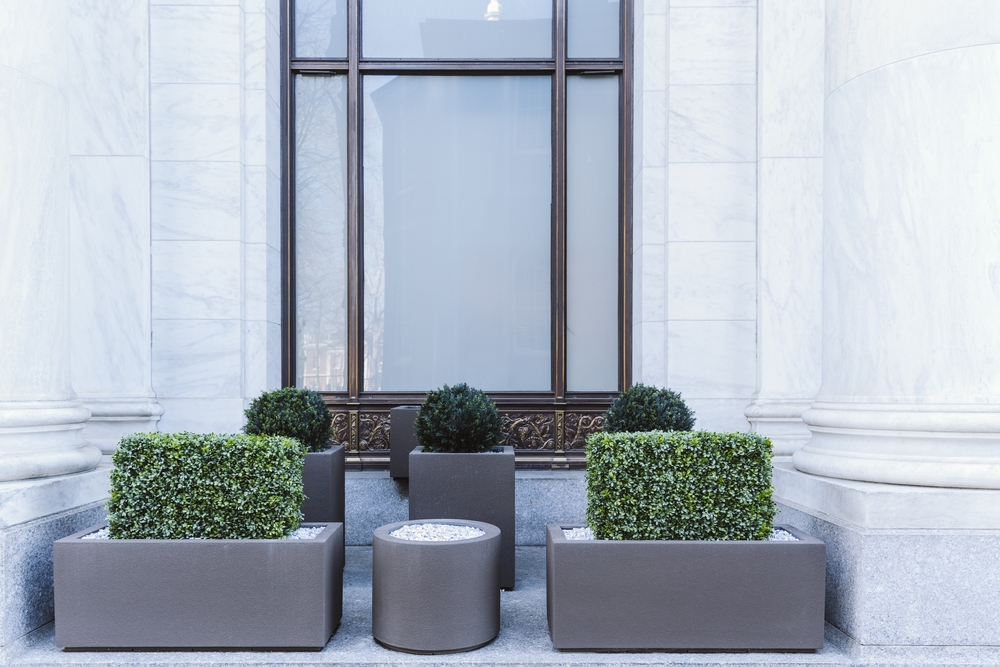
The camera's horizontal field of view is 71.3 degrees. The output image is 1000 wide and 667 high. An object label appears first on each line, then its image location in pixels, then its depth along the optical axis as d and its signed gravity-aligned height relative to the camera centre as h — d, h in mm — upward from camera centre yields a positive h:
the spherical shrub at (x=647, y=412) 5727 -704
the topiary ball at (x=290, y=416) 6203 -798
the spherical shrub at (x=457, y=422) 6070 -828
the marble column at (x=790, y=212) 7145 +1202
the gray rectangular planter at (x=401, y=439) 7734 -1249
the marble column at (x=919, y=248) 4488 +534
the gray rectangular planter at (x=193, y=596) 4332 -1671
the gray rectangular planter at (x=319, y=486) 6242 -1428
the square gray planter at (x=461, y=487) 6000 -1374
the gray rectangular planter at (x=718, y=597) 4289 -1660
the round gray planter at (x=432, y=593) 4238 -1638
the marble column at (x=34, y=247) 5012 +594
